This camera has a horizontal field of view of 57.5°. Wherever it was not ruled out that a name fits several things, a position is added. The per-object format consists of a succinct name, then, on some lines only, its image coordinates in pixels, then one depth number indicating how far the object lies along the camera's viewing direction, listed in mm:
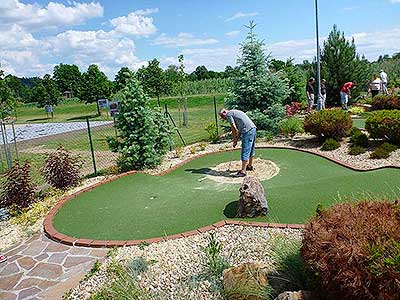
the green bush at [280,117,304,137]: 11508
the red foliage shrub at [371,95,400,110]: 14680
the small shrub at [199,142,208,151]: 11098
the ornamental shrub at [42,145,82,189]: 8180
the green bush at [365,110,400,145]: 8758
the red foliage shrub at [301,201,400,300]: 2256
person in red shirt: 16516
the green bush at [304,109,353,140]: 9922
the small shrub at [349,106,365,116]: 15131
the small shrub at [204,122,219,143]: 12234
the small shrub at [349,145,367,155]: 8938
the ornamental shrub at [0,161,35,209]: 7301
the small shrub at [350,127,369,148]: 9391
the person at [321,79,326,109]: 16903
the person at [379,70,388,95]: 19234
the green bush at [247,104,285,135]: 12062
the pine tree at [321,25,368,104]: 18453
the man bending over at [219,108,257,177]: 7559
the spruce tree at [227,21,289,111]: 12391
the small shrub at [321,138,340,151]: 9633
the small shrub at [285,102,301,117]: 14953
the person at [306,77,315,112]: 16225
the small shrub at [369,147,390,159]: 8320
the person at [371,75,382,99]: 18062
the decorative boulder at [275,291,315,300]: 2706
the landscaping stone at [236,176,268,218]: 5473
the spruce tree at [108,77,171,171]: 9219
